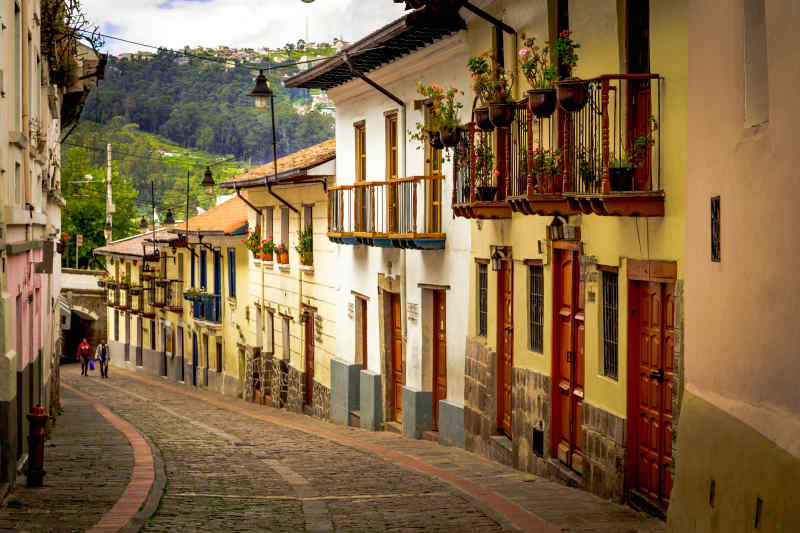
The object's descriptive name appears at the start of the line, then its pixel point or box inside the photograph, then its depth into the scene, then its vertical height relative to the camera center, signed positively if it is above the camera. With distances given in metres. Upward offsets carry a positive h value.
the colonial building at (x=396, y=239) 17.41 +0.28
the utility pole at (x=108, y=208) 62.09 +2.97
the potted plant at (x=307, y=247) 25.97 +0.23
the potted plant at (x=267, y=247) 29.23 +0.27
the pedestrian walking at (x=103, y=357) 44.72 -3.99
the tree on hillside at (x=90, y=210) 80.81 +3.74
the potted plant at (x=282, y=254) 28.23 +0.08
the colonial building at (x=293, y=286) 24.94 -0.72
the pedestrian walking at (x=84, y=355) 45.99 -4.06
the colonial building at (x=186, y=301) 35.34 -1.64
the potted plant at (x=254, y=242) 30.53 +0.43
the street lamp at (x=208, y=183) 33.75 +2.30
